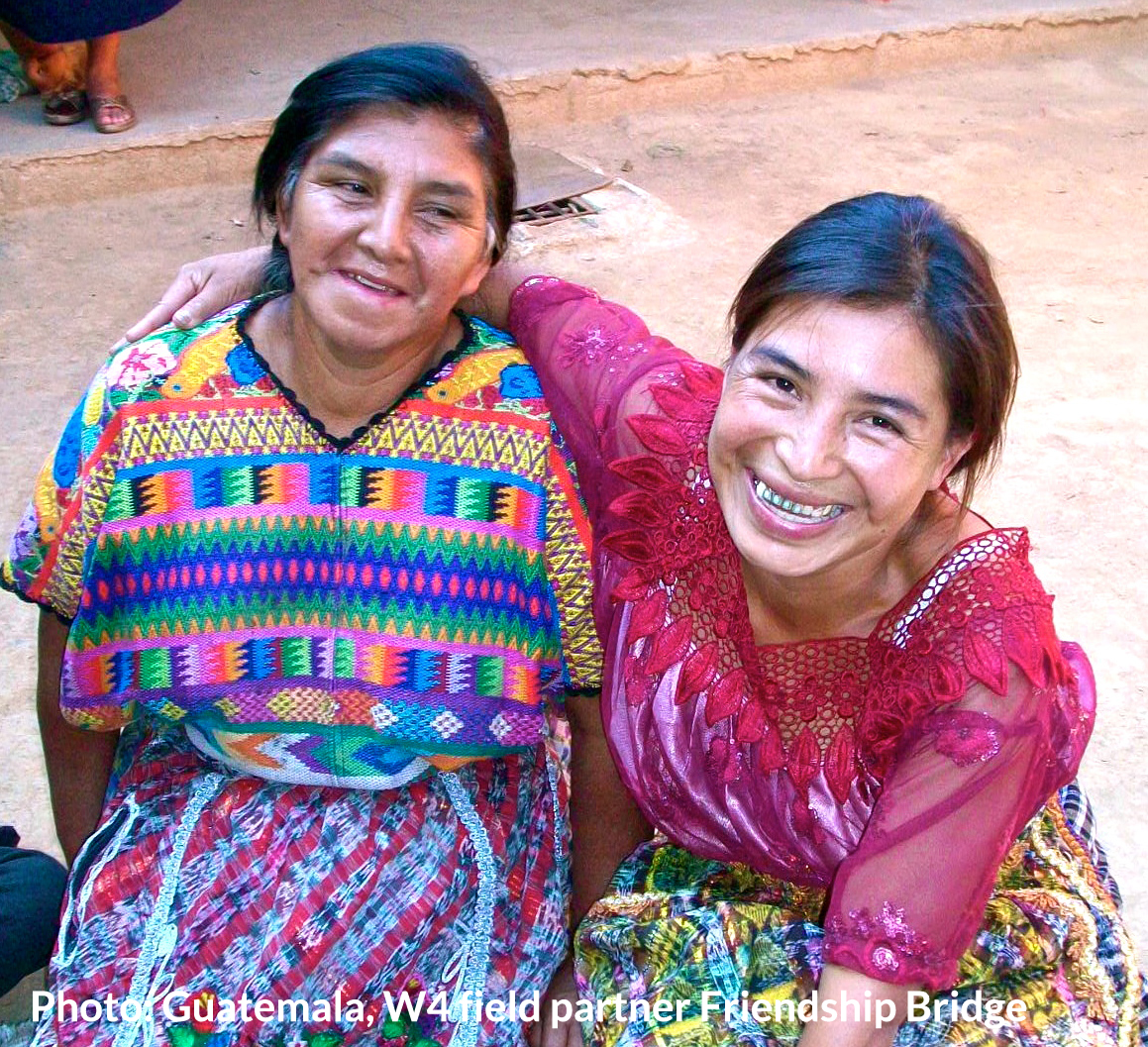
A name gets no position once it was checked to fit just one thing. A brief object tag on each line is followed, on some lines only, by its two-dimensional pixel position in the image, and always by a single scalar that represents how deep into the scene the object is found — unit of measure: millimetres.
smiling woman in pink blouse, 1581
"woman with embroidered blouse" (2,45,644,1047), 1810
